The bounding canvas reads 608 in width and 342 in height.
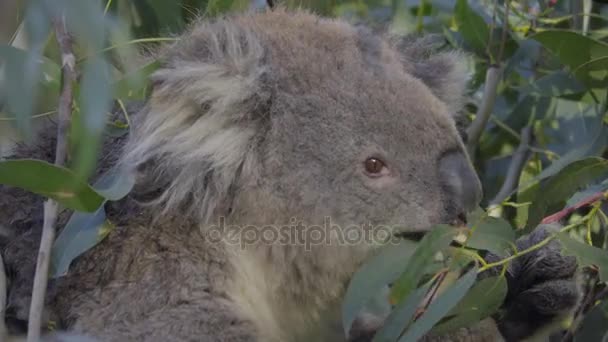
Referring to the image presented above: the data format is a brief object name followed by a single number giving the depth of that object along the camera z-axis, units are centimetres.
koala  466
